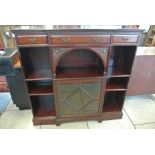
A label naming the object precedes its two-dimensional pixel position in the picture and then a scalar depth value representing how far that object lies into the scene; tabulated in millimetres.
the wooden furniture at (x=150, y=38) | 2694
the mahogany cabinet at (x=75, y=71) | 1323
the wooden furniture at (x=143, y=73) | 1914
